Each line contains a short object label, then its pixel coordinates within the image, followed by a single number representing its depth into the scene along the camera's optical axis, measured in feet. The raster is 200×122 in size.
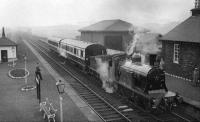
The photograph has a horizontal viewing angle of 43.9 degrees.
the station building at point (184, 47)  65.82
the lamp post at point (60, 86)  35.78
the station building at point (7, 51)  106.22
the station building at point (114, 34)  124.77
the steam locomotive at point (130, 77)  43.86
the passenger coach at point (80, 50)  75.87
